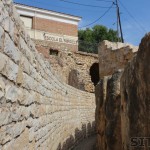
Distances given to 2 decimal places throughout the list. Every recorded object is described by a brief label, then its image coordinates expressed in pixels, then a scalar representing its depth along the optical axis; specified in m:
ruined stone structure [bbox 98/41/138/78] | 8.66
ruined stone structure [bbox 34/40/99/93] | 12.00
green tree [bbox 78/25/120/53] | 19.14
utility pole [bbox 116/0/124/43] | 15.12
